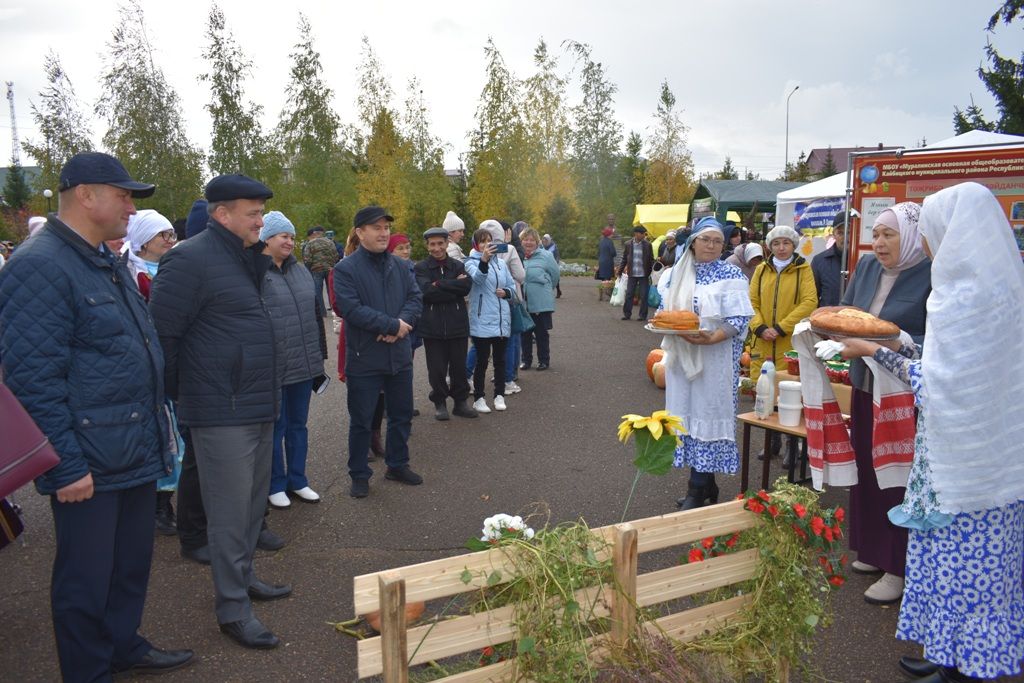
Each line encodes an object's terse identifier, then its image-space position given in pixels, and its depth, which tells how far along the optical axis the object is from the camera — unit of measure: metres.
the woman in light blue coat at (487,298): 7.93
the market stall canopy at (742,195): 22.69
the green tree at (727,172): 59.00
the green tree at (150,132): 22.67
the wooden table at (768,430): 5.03
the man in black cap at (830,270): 8.26
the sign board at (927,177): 6.85
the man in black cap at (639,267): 15.58
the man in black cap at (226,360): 3.41
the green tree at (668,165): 43.44
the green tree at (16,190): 49.76
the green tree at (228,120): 24.78
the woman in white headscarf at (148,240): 5.07
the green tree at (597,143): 43.72
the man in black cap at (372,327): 5.43
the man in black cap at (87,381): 2.70
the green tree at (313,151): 27.53
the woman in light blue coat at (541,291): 10.22
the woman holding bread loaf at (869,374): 3.88
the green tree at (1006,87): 14.09
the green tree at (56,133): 25.30
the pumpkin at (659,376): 9.16
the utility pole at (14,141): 49.56
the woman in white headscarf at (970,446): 2.80
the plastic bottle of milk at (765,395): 5.33
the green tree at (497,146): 26.45
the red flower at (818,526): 2.73
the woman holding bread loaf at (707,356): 4.76
